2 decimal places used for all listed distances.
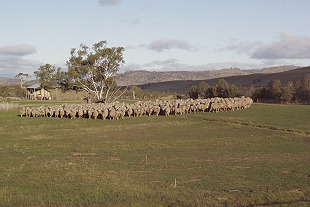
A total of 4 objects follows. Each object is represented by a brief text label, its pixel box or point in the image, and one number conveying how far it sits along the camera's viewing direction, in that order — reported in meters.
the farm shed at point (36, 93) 95.81
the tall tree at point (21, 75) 113.31
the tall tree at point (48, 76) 65.12
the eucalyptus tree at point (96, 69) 61.12
